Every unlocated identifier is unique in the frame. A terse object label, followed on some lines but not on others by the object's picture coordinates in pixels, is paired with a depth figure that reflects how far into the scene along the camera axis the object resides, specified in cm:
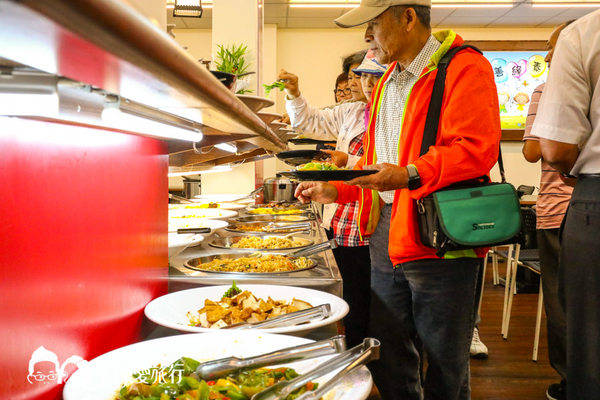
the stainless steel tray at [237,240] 238
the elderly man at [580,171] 176
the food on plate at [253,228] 301
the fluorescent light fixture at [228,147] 240
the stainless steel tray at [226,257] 181
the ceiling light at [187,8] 398
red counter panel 72
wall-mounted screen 815
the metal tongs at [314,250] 221
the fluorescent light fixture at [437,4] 740
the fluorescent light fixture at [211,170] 327
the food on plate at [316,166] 233
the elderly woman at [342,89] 473
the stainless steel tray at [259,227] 287
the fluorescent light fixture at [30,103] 57
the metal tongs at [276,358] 95
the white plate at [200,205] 360
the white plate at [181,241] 195
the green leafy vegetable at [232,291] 154
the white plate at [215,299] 121
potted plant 318
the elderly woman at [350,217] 331
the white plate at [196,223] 268
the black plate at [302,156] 329
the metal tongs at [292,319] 129
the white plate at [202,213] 312
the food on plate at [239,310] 133
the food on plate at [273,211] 381
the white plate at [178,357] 88
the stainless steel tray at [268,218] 348
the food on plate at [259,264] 191
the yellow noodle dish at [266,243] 241
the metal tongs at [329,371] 84
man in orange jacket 173
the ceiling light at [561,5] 748
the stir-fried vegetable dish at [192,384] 89
